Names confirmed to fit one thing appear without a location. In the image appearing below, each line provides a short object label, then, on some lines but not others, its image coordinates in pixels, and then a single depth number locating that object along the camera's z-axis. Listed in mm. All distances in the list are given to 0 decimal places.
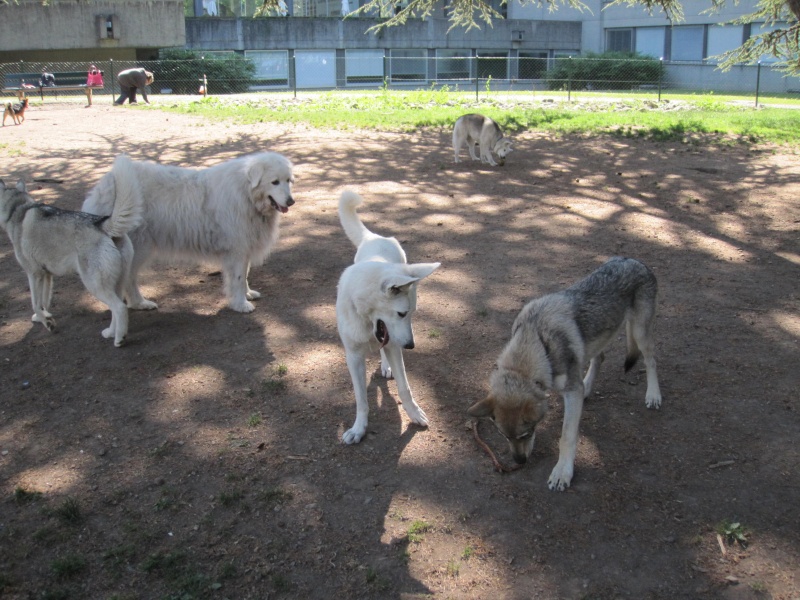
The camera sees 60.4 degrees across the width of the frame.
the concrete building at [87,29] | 35406
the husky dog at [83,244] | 5758
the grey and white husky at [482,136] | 13016
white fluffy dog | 6684
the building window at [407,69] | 41500
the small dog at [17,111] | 18875
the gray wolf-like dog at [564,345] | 3928
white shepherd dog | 4121
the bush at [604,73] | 36781
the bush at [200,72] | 32375
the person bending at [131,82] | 25203
